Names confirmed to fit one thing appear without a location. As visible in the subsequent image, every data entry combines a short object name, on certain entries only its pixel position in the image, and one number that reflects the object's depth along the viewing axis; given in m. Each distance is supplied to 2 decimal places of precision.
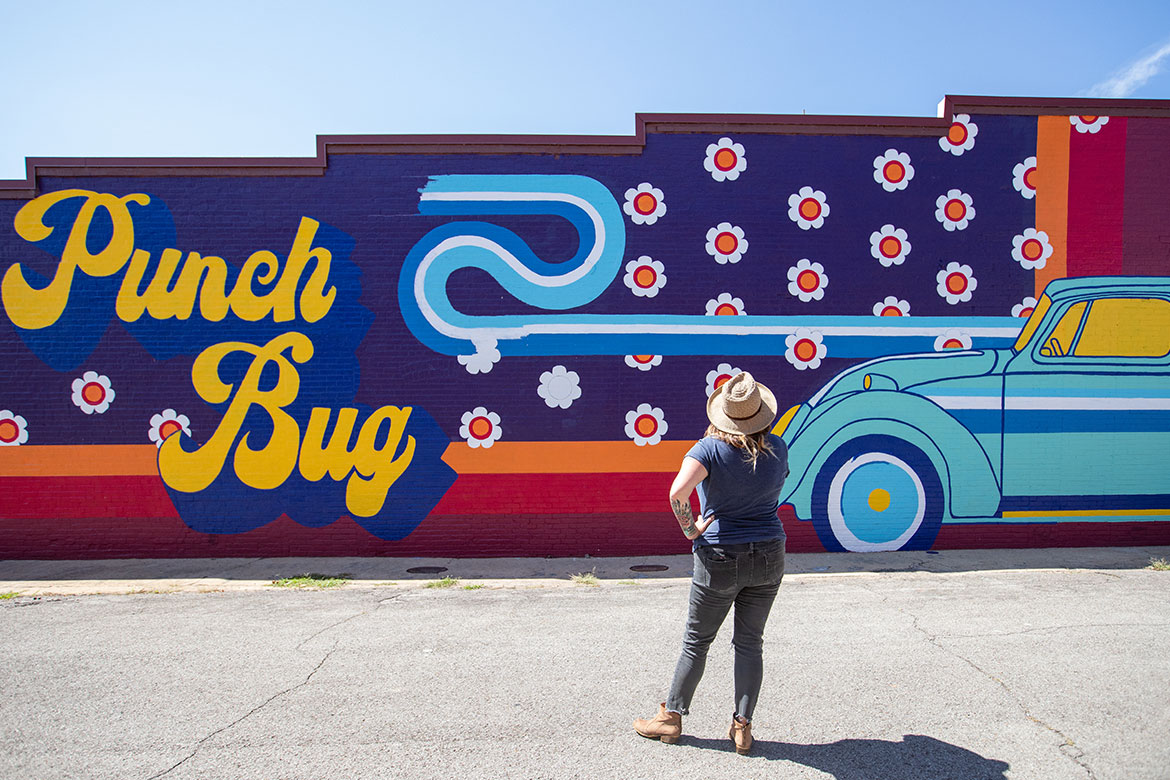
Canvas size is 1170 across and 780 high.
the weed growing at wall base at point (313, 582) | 6.98
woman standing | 3.24
